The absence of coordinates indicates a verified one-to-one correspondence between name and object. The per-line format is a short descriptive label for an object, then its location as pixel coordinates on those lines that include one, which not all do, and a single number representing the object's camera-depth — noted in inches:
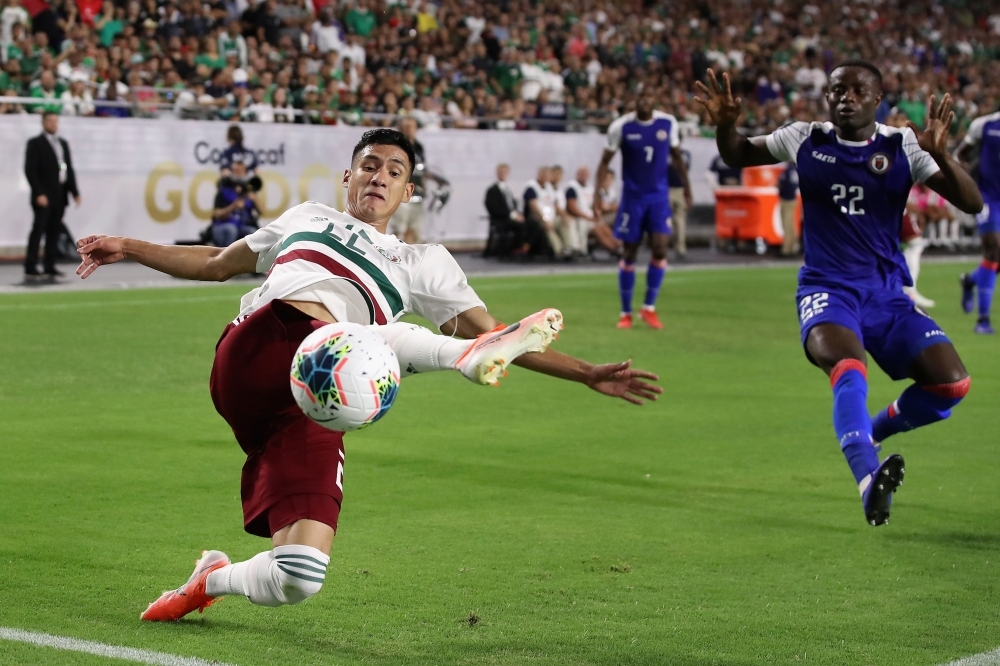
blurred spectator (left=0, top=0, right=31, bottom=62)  806.5
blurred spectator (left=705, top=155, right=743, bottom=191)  1117.1
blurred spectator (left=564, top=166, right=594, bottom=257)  944.9
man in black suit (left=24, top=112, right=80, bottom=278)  698.2
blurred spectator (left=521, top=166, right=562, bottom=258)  926.4
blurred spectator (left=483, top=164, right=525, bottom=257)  917.8
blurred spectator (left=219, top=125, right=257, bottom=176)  796.6
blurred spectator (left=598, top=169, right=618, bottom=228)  992.2
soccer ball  152.3
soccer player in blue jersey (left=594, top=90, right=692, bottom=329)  602.5
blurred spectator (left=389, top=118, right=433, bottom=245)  812.6
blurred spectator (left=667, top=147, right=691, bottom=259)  1026.7
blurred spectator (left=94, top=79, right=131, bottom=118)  796.0
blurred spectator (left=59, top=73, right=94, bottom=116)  776.9
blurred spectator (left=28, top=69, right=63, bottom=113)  768.9
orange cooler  1083.9
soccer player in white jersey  171.8
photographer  770.8
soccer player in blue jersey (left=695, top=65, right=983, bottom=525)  246.8
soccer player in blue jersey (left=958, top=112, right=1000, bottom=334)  571.2
